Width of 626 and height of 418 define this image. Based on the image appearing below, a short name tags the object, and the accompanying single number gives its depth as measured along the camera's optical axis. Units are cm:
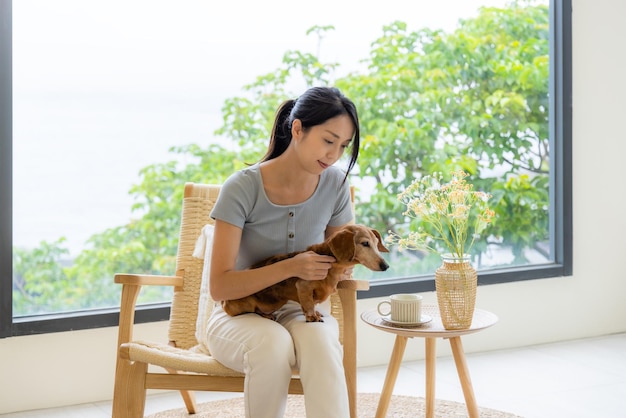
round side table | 230
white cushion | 239
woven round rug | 275
